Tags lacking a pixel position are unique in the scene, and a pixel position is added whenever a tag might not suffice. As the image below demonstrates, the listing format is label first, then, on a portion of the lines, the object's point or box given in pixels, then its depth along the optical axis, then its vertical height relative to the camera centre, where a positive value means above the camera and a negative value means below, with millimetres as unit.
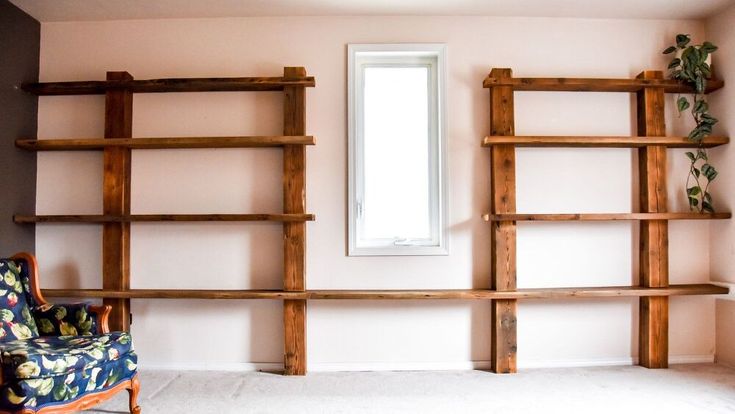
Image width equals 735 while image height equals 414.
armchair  1989 -656
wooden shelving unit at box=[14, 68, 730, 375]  3049 +42
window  3291 +566
